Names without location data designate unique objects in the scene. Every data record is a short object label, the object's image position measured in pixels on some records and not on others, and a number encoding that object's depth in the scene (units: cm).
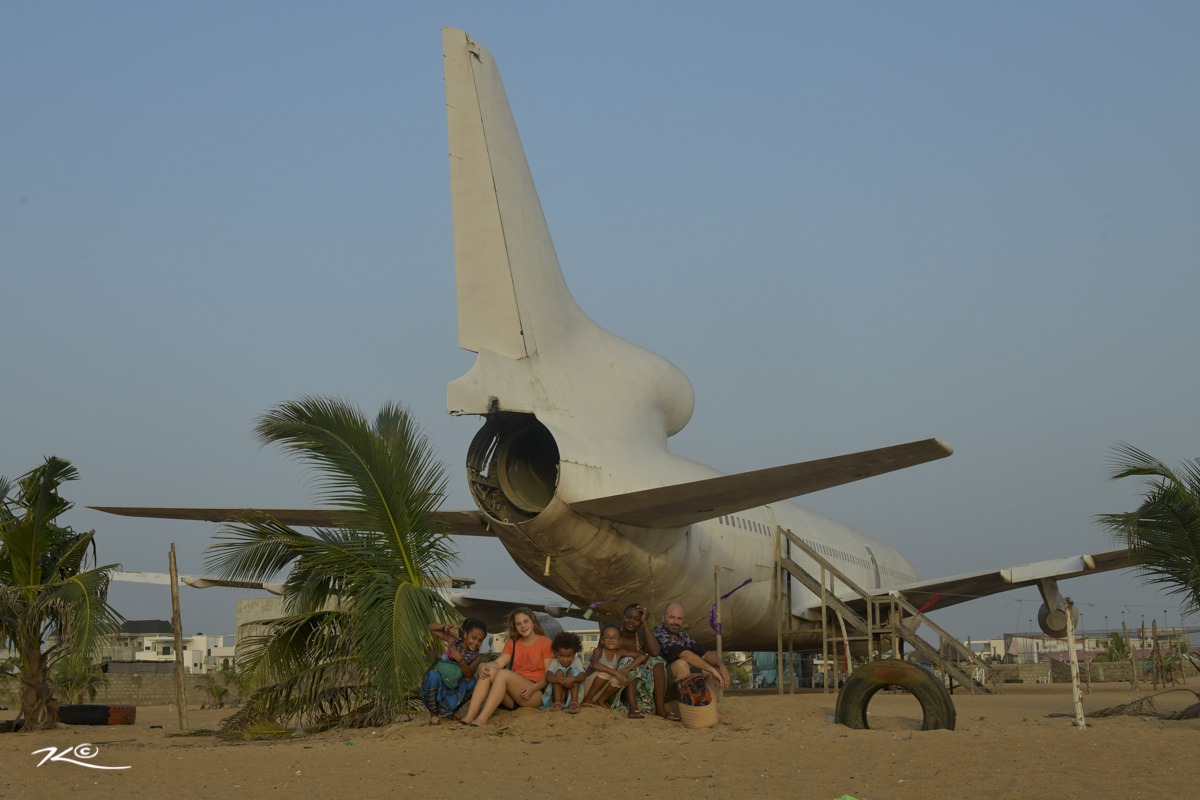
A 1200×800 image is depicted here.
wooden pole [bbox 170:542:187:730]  1203
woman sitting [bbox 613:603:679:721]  947
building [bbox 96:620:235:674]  6910
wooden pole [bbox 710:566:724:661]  1534
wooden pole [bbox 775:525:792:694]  1806
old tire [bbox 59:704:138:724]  1352
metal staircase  1676
